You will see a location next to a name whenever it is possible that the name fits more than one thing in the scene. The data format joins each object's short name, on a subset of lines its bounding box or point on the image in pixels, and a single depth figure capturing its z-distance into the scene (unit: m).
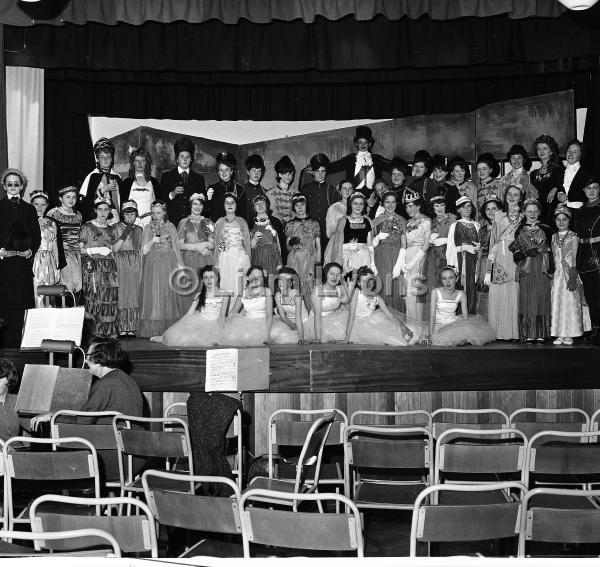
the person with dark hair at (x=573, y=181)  7.55
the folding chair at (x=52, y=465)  3.36
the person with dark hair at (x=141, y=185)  8.34
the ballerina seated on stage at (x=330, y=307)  6.94
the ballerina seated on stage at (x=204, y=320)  6.72
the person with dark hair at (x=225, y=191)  8.27
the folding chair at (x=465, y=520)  2.61
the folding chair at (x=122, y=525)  2.48
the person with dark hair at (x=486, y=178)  8.09
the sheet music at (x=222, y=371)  5.72
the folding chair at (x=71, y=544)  2.20
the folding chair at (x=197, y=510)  2.69
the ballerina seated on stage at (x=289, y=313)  6.79
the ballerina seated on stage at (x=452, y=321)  6.70
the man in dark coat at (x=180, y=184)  8.51
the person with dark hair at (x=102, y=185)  8.13
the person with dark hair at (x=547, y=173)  7.79
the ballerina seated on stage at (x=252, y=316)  6.70
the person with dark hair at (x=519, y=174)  7.96
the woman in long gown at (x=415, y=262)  7.92
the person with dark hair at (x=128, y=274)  7.66
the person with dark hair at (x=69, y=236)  7.62
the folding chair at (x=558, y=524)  2.61
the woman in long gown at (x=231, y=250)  7.79
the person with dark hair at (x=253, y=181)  8.53
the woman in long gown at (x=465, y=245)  7.76
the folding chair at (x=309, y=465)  3.49
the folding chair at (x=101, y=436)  3.90
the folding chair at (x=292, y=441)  4.25
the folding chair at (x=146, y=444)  3.75
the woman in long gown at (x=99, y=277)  7.53
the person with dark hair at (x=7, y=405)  4.12
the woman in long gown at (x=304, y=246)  8.20
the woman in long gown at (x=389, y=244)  8.04
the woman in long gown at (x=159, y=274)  7.62
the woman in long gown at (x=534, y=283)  7.11
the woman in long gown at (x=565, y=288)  6.88
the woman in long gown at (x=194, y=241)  7.75
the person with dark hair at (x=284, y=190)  8.80
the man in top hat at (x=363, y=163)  9.02
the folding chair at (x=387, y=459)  3.70
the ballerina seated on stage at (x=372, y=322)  6.80
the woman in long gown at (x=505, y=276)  7.24
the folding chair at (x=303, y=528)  2.49
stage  6.06
